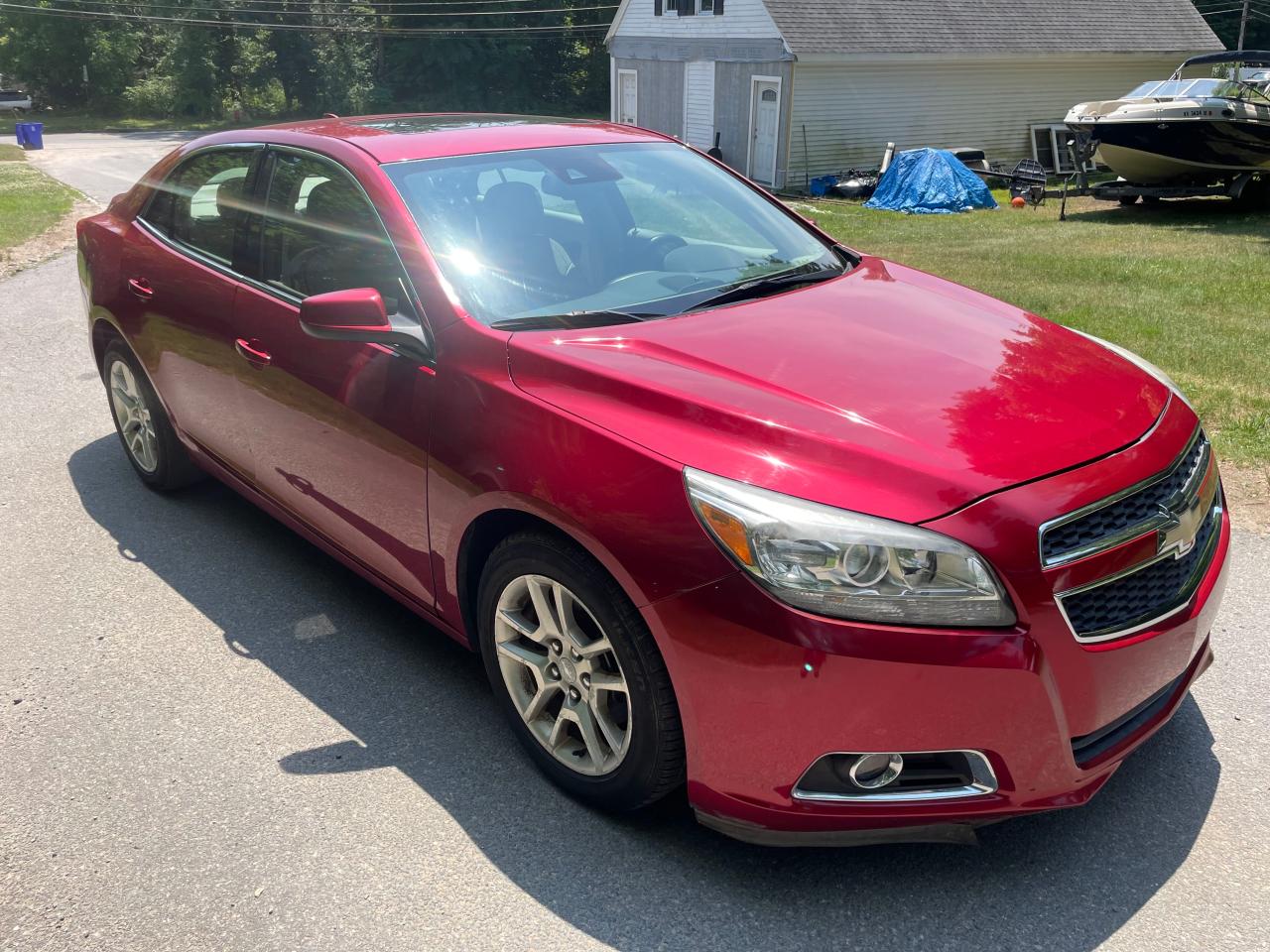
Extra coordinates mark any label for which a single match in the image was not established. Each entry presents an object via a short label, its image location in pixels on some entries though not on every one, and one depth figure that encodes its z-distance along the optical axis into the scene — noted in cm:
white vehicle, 5066
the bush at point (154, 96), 5047
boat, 1622
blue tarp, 1989
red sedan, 243
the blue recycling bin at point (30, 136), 3484
